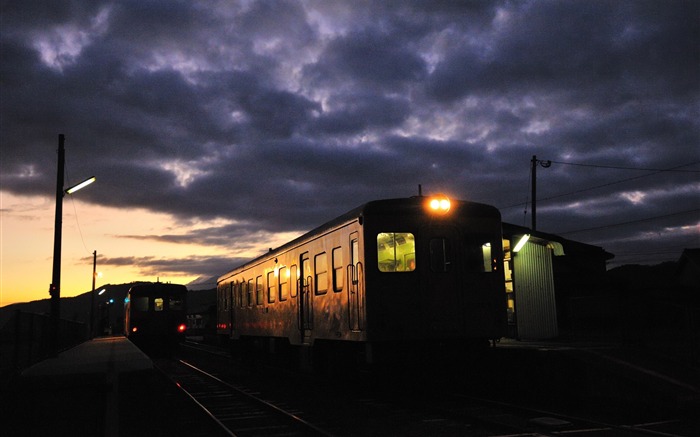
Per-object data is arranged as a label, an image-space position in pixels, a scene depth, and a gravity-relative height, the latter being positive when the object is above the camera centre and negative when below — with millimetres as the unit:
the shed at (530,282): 17234 +564
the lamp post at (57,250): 15766 +1746
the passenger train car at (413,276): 10305 +517
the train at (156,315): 25297 -51
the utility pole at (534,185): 27094 +5345
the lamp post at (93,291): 39031 +1722
